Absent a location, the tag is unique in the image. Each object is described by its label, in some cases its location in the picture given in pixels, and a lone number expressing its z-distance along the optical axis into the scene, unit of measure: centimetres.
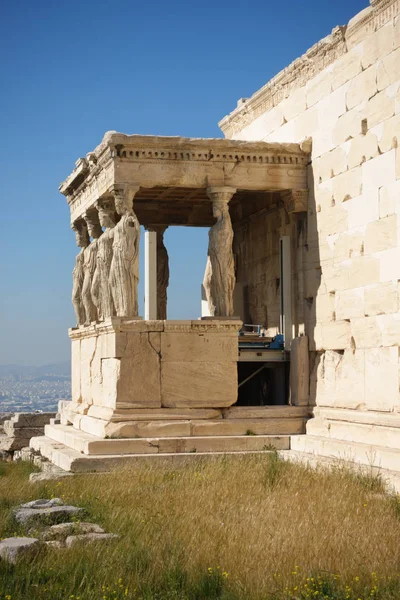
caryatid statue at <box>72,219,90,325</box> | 1691
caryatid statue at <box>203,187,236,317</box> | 1405
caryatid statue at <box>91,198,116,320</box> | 1468
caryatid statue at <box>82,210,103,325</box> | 1605
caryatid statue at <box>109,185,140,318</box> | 1376
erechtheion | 1215
